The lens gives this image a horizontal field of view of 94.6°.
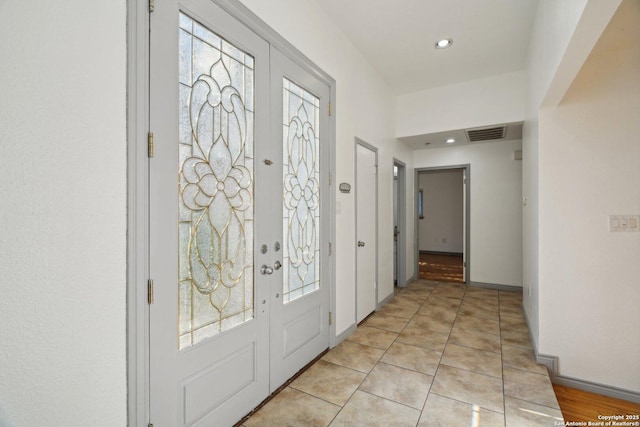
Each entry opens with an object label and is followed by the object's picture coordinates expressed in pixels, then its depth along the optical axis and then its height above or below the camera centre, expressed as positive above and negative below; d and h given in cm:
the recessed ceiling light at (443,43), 320 +190
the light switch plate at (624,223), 228 -5
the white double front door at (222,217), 141 -1
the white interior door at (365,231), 344 -18
